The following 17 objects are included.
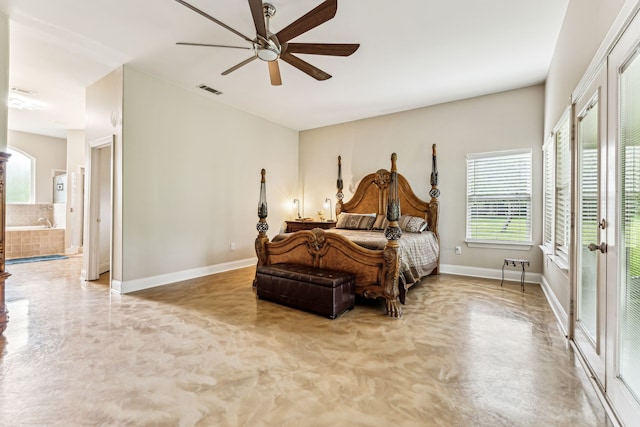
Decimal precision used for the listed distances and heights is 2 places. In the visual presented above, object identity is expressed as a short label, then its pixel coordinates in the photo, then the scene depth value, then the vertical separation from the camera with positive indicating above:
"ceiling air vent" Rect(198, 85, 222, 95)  4.54 +1.97
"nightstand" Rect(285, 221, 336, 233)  5.79 -0.23
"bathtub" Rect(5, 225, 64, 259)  6.32 -0.69
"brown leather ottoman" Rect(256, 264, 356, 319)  3.02 -0.83
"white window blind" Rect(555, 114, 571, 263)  2.89 +0.29
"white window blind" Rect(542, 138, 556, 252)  3.59 +0.31
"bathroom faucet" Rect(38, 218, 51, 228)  7.23 -0.26
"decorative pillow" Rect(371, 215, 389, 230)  4.99 -0.15
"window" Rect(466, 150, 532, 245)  4.51 +0.30
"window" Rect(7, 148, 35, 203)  7.18 +0.81
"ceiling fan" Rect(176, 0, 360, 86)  2.17 +1.52
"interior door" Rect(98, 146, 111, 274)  4.67 +0.13
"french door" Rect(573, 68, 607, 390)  1.74 -0.07
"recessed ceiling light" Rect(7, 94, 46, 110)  4.85 +1.88
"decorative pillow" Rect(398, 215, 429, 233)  4.71 -0.15
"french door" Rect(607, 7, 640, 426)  1.39 -0.06
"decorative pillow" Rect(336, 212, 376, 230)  5.09 -0.13
